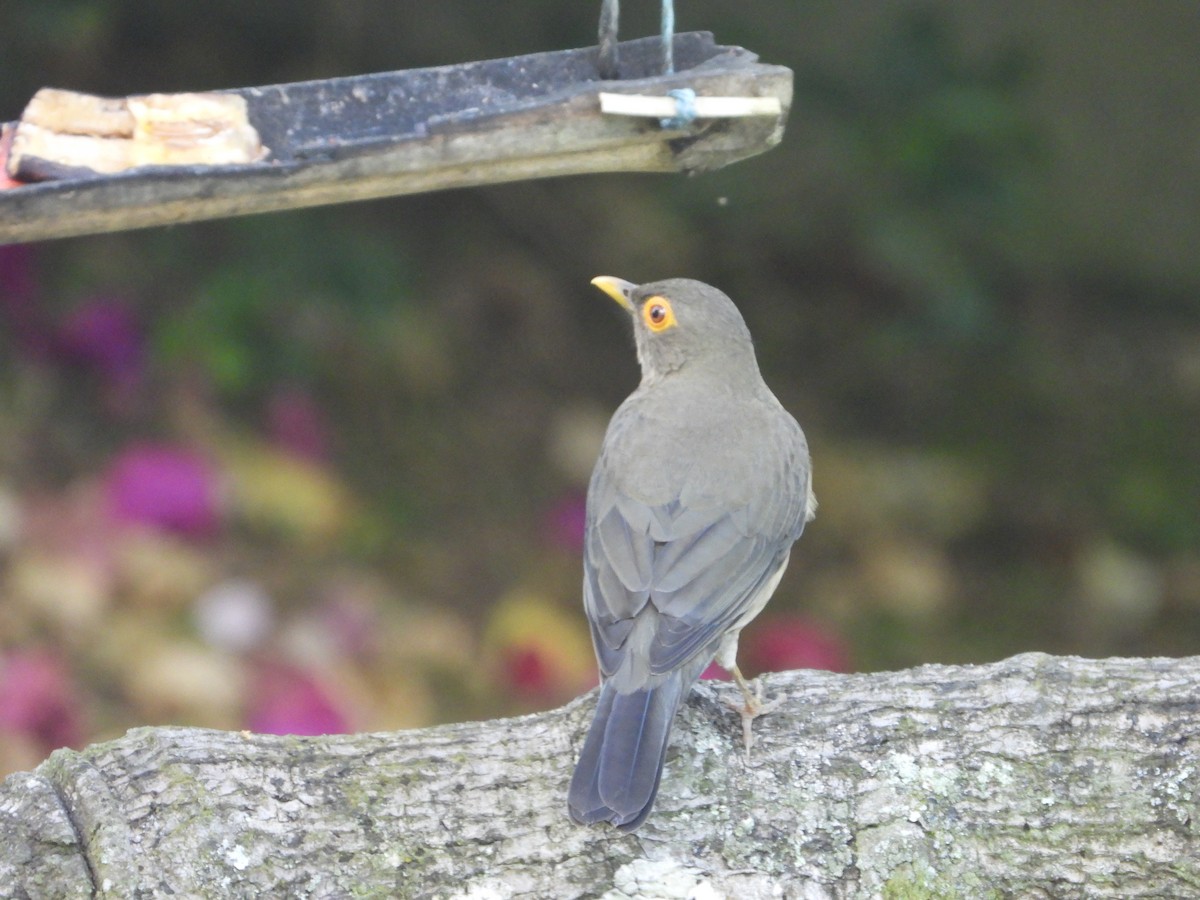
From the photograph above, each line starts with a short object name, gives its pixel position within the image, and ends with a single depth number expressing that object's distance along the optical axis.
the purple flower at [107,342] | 11.84
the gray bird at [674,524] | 6.20
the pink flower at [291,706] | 9.77
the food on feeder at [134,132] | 6.45
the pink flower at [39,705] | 9.62
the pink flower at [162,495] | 11.00
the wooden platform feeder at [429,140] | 6.01
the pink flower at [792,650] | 10.96
